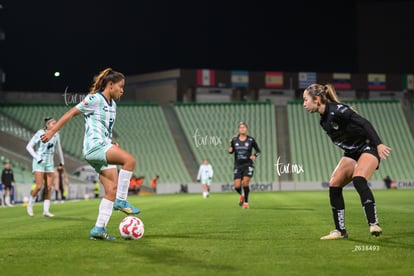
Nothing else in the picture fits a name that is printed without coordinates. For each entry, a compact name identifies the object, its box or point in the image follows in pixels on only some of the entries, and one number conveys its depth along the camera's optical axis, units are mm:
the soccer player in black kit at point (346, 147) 8133
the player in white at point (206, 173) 34719
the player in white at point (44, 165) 16109
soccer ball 8477
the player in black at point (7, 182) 27984
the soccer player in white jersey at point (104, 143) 8469
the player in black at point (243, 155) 18141
